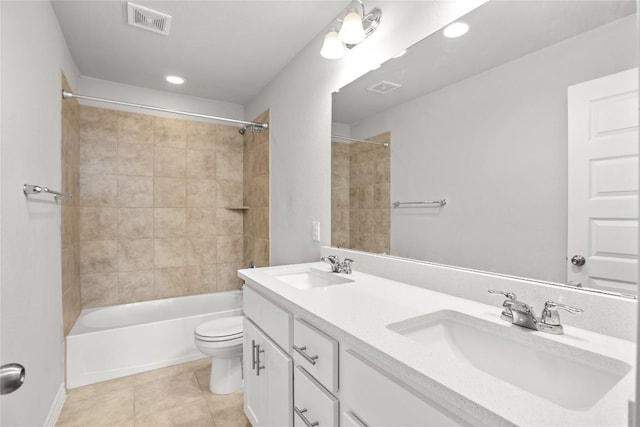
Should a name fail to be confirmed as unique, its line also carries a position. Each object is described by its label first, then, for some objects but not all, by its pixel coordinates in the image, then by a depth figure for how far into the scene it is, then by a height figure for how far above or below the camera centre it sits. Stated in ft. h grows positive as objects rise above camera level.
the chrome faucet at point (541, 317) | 2.59 -0.92
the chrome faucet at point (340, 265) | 5.32 -0.94
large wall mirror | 2.62 +0.74
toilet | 6.64 -3.12
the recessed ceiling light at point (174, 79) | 9.03 +3.95
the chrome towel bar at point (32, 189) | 4.50 +0.34
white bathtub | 7.22 -3.28
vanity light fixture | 4.95 +3.04
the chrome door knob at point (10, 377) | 1.99 -1.10
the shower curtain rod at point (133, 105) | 6.78 +2.56
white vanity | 1.81 -1.11
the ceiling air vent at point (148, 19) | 5.99 +3.94
